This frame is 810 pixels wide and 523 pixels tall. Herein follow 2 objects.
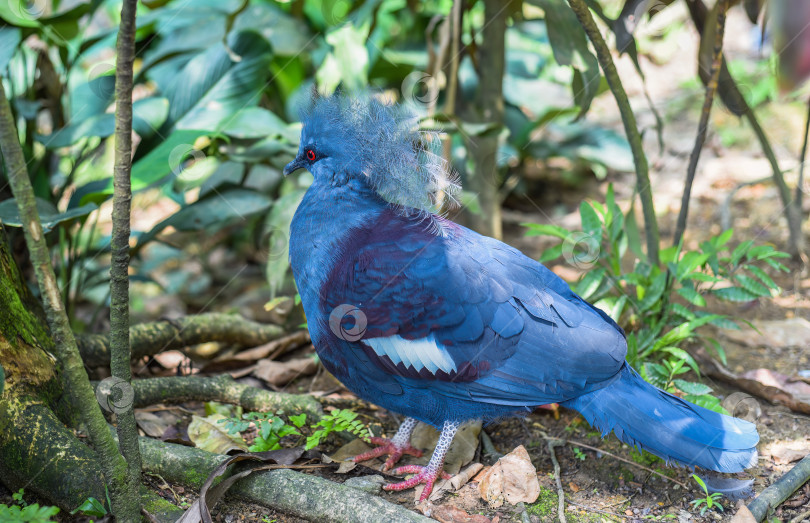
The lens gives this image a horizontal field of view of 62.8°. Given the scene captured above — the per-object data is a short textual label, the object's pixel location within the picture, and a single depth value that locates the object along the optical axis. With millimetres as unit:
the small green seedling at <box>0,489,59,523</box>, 1639
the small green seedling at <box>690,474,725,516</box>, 2080
